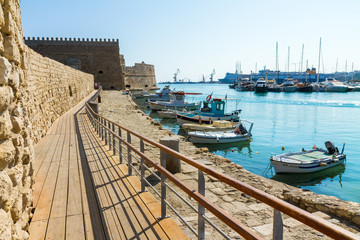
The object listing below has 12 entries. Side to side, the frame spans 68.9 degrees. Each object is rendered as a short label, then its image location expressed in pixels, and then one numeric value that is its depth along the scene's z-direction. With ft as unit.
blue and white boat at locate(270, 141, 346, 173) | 41.93
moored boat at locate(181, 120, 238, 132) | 66.64
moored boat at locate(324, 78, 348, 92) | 244.42
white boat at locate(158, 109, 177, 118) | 95.45
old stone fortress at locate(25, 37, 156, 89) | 165.89
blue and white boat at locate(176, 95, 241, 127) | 76.26
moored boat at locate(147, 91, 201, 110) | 112.37
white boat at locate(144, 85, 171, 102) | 143.14
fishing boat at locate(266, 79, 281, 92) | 258.37
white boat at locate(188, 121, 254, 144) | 59.36
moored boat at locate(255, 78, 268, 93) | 241.76
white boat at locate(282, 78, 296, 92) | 248.52
